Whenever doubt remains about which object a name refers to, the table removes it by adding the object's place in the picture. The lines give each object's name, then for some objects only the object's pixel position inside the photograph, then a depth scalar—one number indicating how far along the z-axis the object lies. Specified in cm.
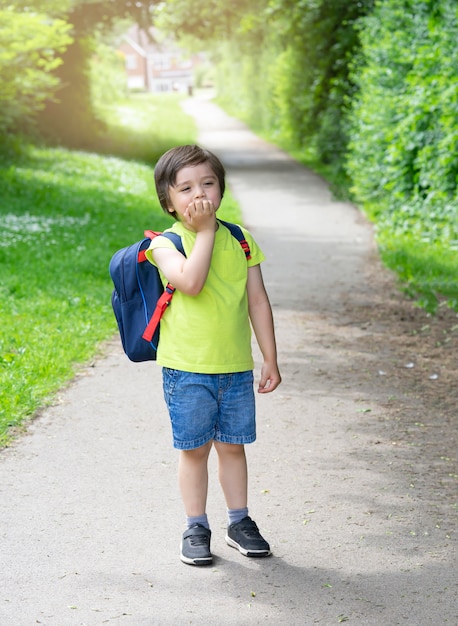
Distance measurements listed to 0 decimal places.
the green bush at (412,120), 1097
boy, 357
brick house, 12044
